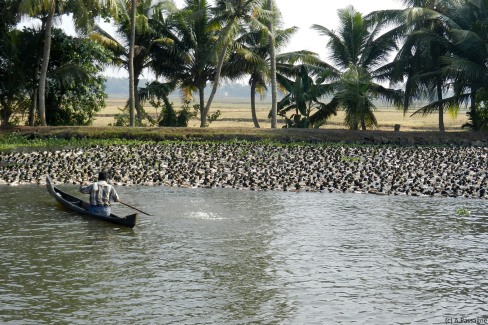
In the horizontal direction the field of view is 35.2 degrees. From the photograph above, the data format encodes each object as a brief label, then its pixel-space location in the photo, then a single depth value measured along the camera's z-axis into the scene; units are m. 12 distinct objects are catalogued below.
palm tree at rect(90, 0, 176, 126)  42.25
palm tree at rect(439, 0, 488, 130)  39.16
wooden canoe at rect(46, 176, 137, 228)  16.78
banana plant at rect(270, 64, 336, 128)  41.03
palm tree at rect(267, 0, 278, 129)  39.47
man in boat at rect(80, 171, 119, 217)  17.55
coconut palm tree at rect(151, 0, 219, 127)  43.06
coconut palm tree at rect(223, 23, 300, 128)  42.12
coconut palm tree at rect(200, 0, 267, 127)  37.78
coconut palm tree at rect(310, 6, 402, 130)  43.53
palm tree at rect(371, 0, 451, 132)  41.28
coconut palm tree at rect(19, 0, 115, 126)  36.92
